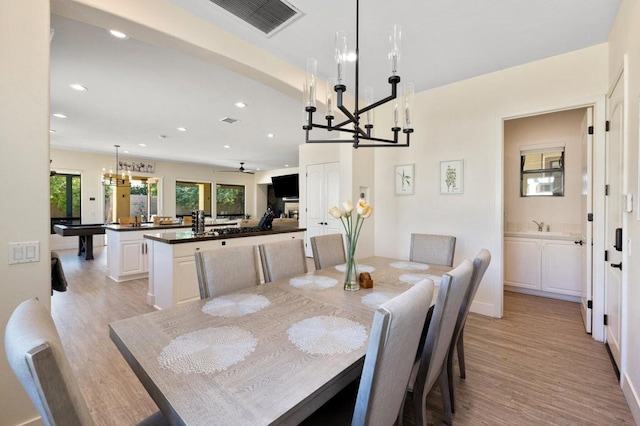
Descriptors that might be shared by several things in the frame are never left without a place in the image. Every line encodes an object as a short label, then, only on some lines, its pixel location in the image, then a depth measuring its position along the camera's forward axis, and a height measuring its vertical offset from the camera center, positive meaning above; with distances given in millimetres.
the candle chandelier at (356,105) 1625 +768
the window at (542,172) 4129 +581
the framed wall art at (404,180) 3881 +427
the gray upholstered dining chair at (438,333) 1245 -568
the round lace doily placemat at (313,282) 1921 -510
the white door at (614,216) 2145 -41
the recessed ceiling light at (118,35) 2380 +1476
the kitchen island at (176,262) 3154 -607
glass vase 1884 -434
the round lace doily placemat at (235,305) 1442 -515
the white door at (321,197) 5727 +260
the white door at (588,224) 2738 -125
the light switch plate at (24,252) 1466 -227
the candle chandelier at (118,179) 6758 +756
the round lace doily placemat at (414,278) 2087 -512
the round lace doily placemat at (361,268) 2412 -501
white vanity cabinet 3656 -729
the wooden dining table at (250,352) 795 -529
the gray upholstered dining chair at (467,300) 1726 -556
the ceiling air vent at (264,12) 2082 +1517
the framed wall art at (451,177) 3449 +420
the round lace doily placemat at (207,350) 965 -527
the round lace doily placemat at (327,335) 1100 -528
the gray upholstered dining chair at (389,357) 841 -470
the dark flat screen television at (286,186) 9921 +867
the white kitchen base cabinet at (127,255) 4613 -760
